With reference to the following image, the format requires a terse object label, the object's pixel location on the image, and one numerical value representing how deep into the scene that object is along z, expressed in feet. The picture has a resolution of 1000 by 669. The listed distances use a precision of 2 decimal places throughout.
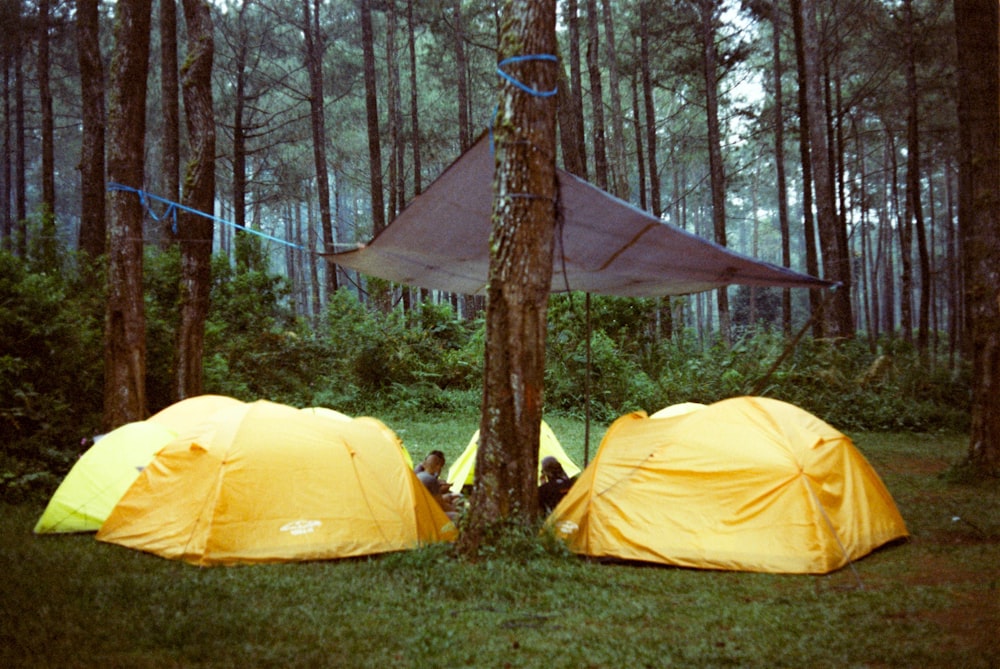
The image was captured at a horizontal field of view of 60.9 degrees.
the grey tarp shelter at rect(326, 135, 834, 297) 20.58
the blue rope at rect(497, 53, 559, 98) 20.13
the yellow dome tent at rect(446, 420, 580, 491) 31.63
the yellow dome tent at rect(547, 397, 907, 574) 19.69
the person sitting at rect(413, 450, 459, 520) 25.61
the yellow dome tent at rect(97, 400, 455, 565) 19.89
